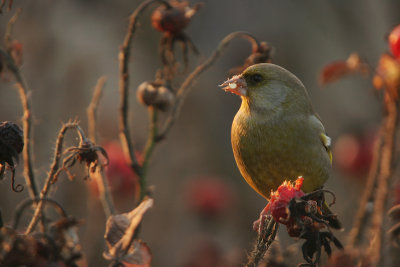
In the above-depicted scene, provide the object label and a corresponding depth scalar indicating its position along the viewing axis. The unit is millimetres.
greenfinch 4969
